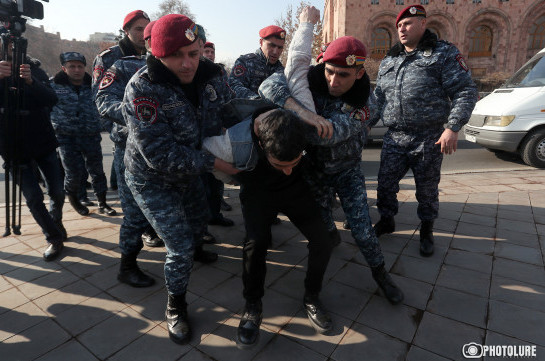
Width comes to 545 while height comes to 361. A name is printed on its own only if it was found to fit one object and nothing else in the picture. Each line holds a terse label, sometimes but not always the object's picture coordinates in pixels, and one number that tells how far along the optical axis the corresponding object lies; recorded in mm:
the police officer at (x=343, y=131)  2014
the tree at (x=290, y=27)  29109
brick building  29062
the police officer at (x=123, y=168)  2555
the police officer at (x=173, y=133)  1829
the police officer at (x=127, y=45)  3121
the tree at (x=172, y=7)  33781
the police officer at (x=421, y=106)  2781
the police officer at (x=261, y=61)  3531
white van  6426
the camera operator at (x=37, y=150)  2951
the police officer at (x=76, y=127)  4148
